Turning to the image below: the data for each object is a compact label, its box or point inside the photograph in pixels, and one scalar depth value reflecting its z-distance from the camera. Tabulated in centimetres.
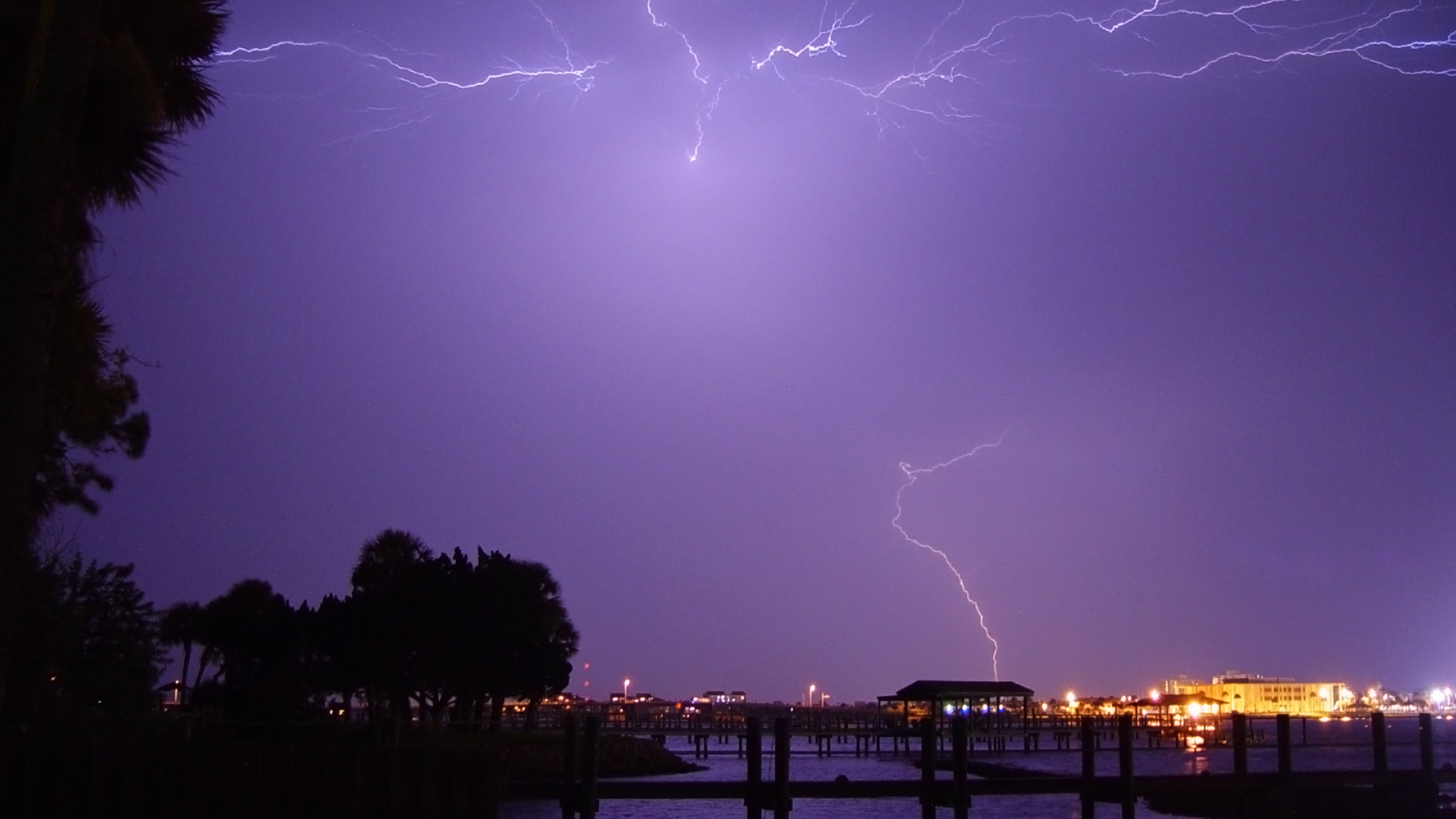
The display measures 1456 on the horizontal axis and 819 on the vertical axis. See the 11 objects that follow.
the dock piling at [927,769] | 1598
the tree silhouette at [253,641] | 4859
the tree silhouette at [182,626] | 5553
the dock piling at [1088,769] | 1641
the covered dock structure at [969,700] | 5647
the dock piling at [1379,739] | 1777
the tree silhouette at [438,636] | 5019
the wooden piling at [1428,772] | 1762
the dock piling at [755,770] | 1507
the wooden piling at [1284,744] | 1744
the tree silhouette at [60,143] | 591
